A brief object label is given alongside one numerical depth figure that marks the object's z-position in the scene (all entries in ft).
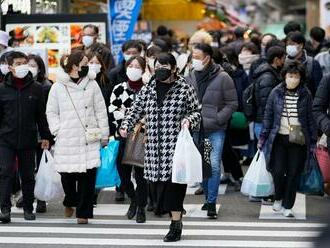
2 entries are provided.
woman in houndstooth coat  59.82
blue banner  114.62
